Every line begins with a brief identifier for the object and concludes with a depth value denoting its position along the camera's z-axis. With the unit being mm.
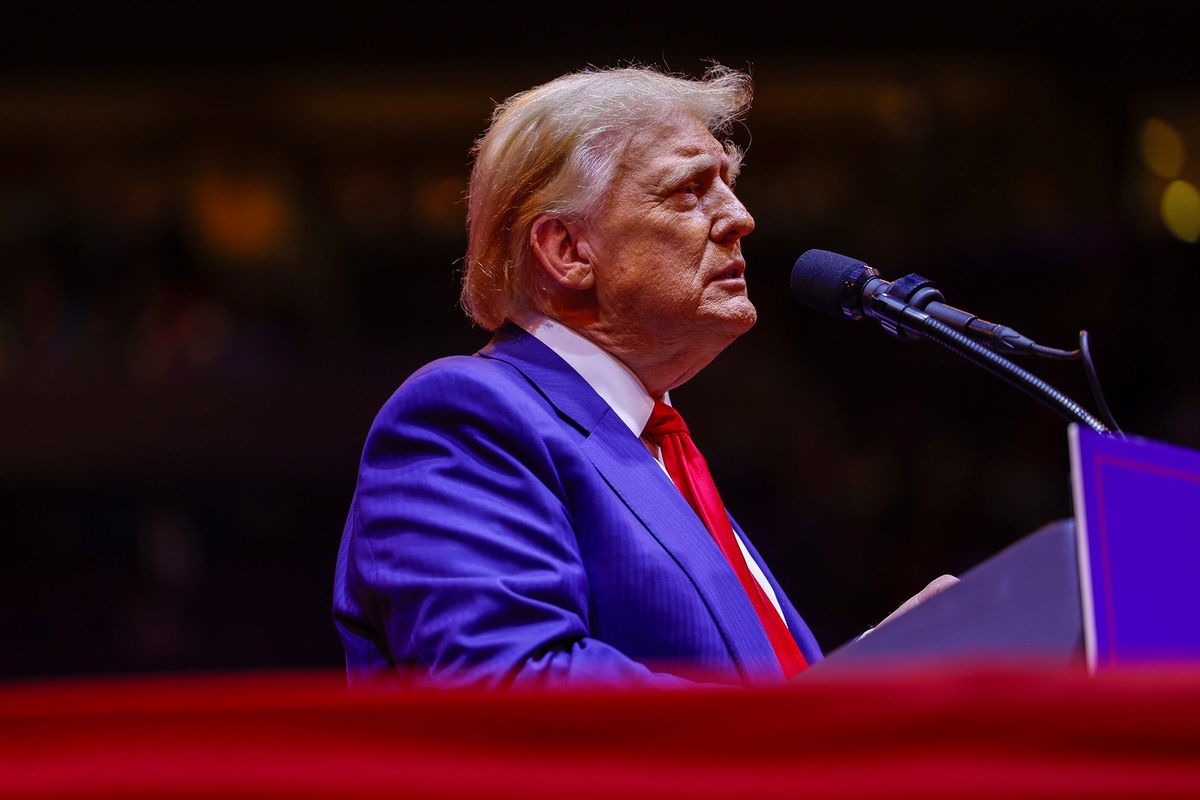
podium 5581
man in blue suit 5849
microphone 5911
